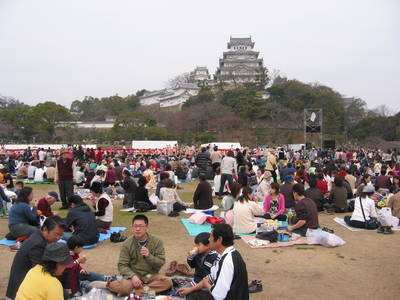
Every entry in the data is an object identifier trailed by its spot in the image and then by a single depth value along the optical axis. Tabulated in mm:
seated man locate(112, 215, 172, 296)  3725
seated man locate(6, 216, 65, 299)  3248
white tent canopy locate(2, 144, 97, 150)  28078
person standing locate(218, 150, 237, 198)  9486
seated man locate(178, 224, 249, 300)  2711
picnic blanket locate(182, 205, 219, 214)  7883
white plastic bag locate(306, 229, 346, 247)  5609
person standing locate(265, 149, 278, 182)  11055
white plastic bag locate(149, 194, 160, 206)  8434
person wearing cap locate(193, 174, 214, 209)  7777
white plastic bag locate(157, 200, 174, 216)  7867
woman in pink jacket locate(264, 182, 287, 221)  6840
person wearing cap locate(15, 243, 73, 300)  2447
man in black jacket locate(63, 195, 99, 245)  5402
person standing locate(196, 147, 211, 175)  12734
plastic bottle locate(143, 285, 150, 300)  3603
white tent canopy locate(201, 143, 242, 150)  27484
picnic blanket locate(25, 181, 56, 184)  12761
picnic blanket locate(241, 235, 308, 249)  5621
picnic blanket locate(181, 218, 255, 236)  6414
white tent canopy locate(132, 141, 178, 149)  29597
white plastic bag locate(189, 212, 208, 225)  6961
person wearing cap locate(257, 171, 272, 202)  8688
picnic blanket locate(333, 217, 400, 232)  6629
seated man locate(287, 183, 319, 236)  5898
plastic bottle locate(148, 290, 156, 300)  3572
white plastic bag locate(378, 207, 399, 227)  6609
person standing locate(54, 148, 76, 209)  8077
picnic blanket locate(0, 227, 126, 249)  5633
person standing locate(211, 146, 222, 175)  12681
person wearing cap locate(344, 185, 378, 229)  6445
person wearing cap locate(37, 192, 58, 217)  6203
